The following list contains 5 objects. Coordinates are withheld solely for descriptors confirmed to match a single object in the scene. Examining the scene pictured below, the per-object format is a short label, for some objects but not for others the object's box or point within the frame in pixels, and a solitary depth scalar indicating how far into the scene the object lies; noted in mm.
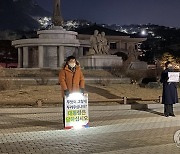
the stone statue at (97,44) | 30781
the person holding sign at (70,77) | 10438
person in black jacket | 13391
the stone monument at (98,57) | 29938
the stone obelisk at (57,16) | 37312
